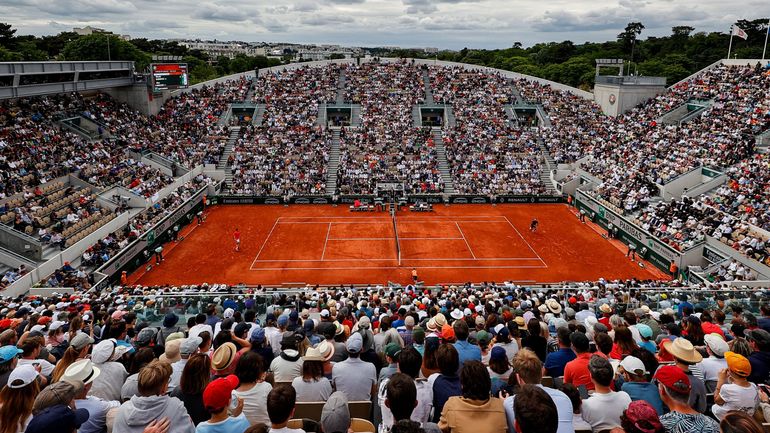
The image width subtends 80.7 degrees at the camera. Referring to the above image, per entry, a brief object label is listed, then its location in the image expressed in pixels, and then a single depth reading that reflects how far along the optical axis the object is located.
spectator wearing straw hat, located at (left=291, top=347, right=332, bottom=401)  6.06
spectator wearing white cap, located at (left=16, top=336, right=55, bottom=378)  6.88
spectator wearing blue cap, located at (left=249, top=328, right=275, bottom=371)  7.79
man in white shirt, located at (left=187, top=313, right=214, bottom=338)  8.41
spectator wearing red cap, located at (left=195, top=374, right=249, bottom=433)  4.54
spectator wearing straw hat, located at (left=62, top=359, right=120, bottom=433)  4.97
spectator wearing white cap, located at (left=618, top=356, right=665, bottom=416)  5.42
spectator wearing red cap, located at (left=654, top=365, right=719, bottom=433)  4.38
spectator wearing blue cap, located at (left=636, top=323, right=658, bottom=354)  8.27
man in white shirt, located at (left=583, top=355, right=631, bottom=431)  5.00
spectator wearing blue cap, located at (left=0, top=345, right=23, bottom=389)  5.93
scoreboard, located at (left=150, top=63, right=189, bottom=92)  46.34
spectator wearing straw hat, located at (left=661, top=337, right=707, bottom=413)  5.66
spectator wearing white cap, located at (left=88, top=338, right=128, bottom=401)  6.37
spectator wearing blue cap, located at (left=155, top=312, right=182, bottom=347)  9.70
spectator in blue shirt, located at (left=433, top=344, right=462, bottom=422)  5.32
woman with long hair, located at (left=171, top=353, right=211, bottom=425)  5.23
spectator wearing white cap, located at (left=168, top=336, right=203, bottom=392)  6.74
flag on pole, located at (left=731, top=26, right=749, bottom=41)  43.22
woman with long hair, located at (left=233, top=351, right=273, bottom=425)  5.35
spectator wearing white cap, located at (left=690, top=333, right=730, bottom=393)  6.67
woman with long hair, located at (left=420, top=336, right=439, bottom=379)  6.50
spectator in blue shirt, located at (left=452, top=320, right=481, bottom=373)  7.24
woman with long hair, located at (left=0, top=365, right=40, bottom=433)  4.66
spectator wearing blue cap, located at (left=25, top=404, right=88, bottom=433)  4.13
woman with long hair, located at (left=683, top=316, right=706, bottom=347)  8.39
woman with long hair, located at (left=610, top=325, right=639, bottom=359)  7.18
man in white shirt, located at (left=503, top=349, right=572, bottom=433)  4.49
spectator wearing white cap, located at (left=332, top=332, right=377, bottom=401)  6.35
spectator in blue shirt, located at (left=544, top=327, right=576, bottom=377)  7.00
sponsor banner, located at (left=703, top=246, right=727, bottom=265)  24.23
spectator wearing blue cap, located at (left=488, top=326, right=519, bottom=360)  8.02
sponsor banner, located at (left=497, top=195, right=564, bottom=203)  41.25
